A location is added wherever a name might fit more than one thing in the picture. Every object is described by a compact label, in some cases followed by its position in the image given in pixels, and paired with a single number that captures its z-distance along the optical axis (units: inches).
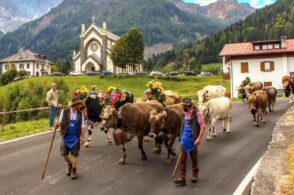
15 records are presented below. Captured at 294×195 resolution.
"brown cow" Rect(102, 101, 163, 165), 377.3
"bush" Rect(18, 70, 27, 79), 2814.1
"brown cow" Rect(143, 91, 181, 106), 507.6
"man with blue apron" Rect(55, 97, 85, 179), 328.3
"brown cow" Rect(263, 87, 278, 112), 793.2
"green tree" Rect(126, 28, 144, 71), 2983.7
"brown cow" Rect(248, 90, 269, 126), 617.5
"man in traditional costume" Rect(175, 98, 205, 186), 309.4
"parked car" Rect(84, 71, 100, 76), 2740.5
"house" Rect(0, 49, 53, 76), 4546.2
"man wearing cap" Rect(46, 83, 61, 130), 612.7
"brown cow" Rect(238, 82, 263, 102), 722.0
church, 3798.2
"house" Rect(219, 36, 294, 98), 1702.0
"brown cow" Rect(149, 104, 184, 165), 358.2
